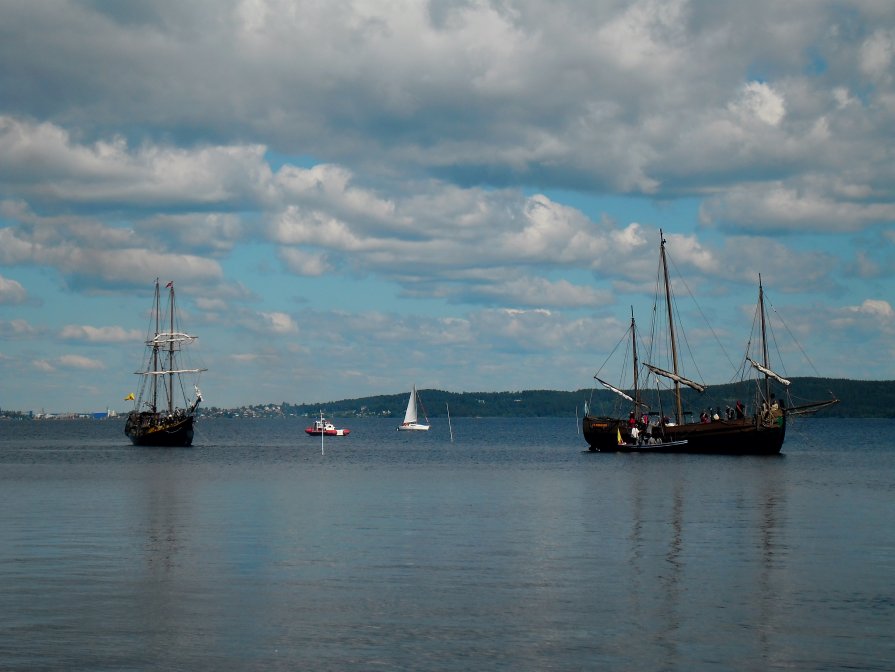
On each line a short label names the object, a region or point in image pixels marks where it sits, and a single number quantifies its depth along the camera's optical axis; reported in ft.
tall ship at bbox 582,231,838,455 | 420.77
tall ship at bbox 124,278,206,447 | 575.38
